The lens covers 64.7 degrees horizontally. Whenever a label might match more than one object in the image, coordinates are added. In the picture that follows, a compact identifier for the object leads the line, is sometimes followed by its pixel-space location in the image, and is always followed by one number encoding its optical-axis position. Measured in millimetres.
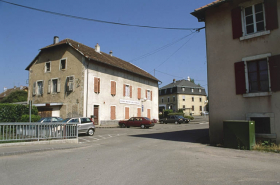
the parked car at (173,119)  33562
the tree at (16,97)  47062
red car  24377
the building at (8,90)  60969
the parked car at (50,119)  18019
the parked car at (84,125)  16422
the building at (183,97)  62594
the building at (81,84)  25188
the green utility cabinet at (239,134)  9852
